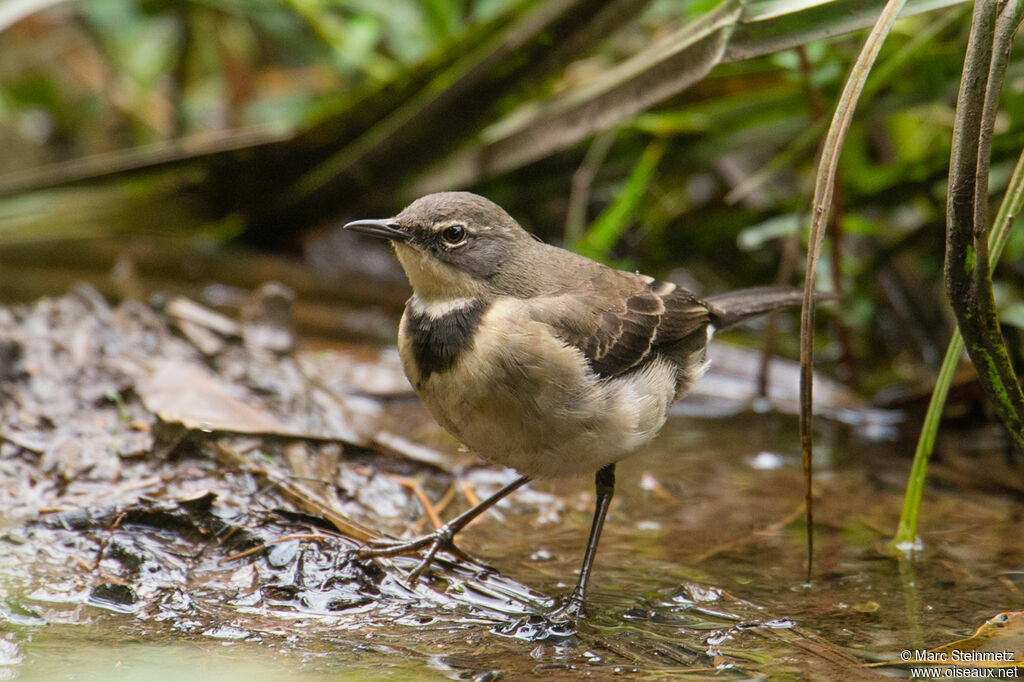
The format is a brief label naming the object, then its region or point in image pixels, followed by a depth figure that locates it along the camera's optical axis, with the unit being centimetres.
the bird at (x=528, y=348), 718
